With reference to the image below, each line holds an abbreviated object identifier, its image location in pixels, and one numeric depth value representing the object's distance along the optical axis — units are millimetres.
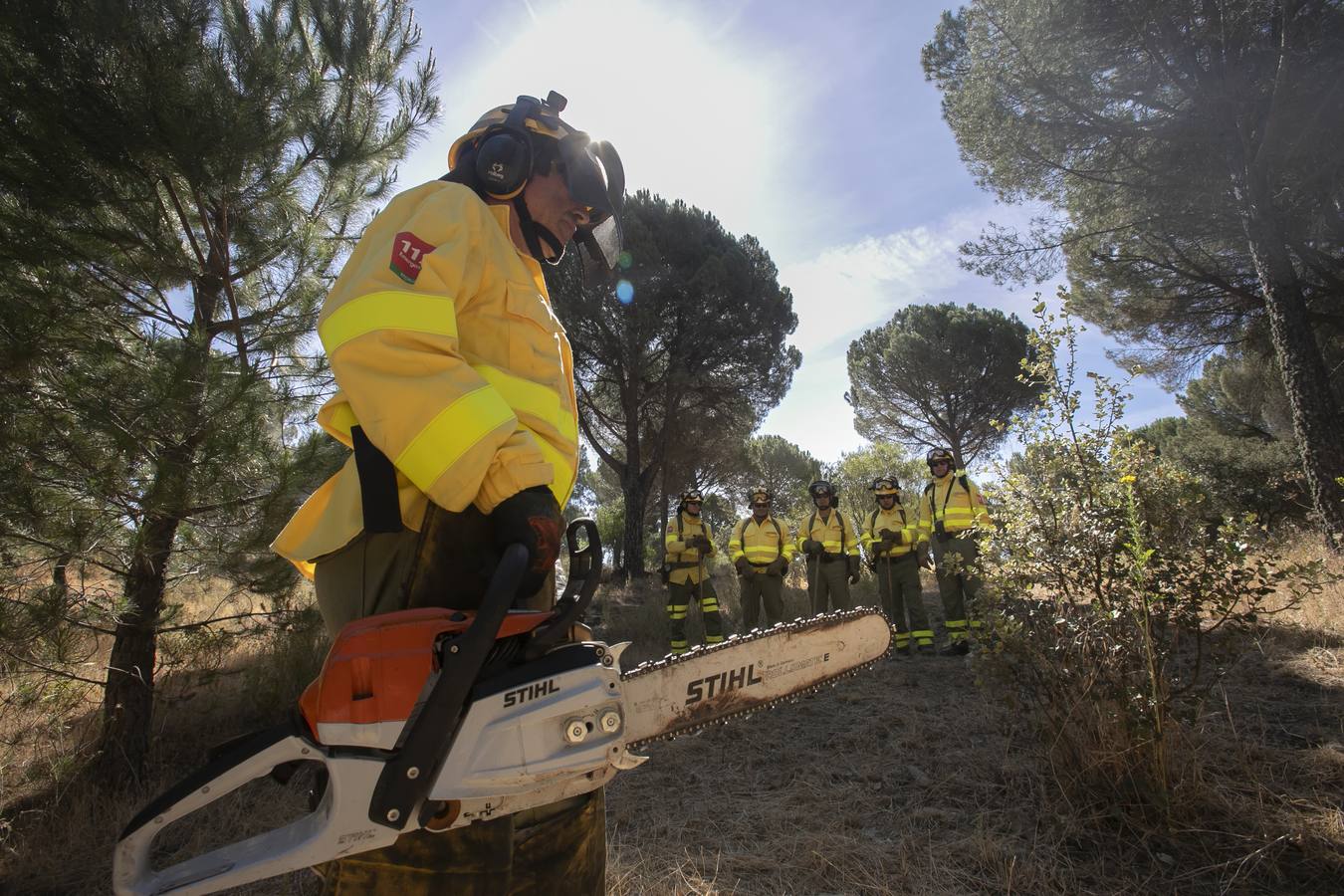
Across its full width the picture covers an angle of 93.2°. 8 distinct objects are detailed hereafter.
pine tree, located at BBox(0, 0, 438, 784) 2756
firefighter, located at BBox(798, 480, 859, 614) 8500
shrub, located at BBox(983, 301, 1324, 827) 2475
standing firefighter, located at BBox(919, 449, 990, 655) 7051
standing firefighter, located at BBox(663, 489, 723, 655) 8367
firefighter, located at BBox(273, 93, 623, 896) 917
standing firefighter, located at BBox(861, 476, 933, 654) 7746
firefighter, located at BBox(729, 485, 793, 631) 8695
